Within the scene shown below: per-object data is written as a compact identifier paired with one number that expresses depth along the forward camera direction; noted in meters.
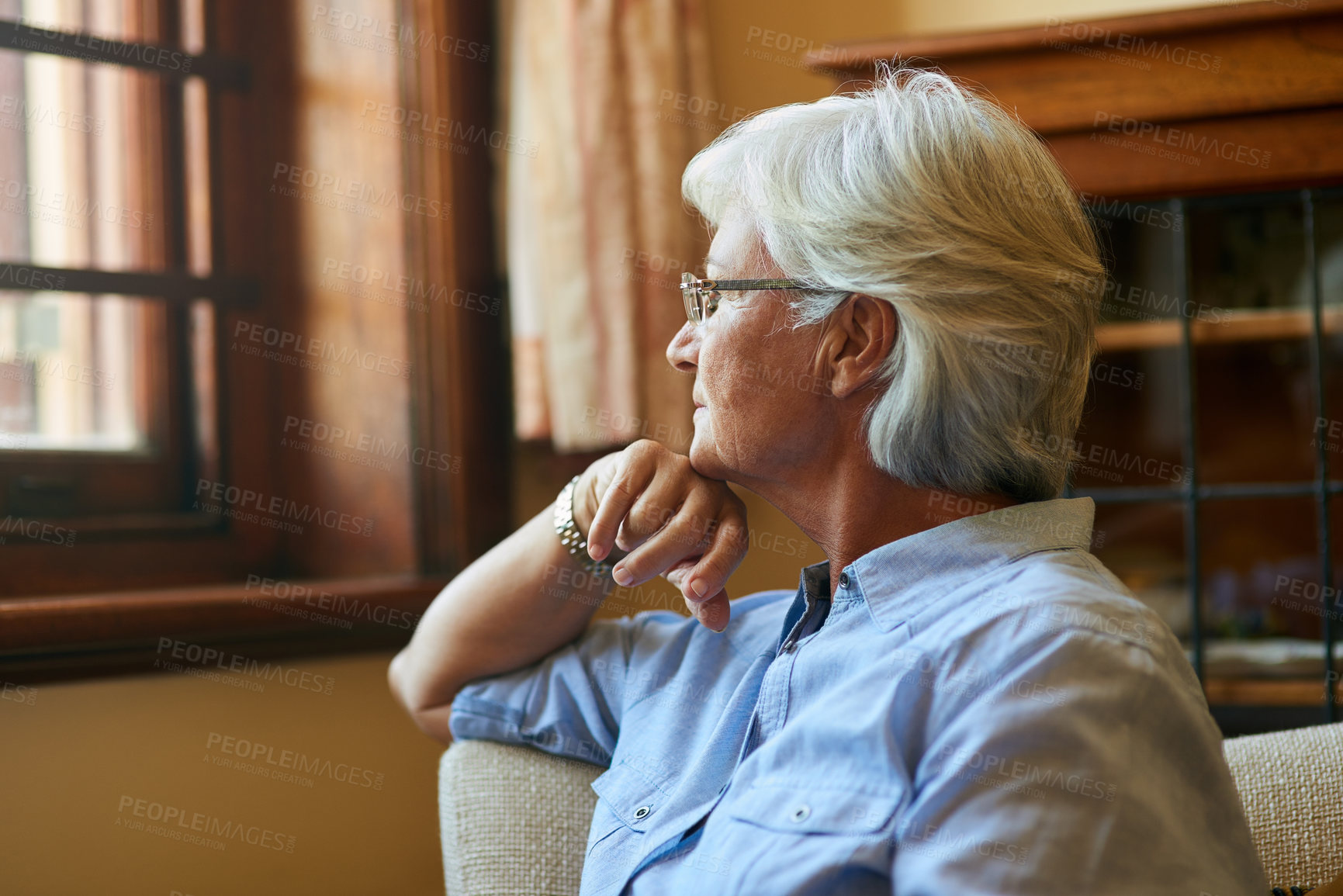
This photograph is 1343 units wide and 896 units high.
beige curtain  1.75
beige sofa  1.03
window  1.53
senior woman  0.73
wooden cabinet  1.40
